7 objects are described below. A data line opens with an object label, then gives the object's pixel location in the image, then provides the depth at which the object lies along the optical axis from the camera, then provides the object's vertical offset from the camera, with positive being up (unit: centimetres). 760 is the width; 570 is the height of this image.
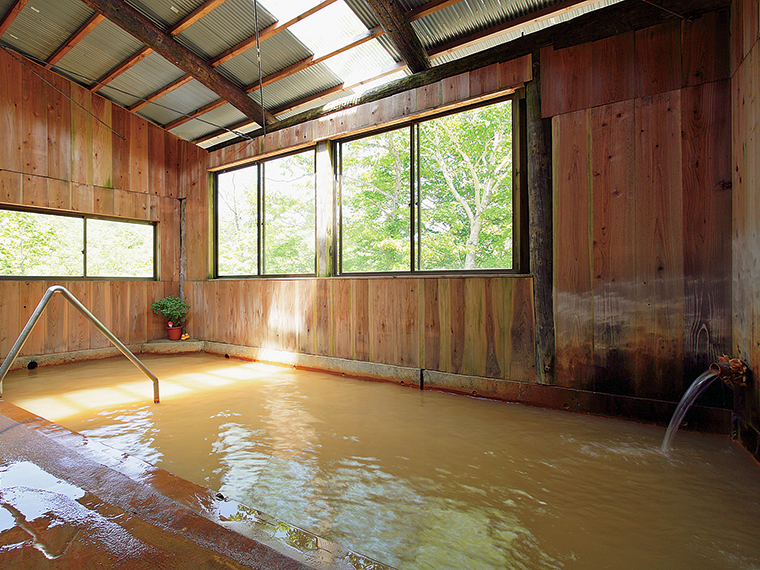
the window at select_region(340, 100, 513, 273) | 359 +103
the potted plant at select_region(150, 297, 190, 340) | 555 -31
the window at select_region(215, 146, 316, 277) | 496 +103
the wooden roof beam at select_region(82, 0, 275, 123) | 372 +266
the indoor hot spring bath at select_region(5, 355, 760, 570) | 136 -94
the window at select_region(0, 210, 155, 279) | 451 +61
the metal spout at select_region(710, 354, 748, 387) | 209 -49
